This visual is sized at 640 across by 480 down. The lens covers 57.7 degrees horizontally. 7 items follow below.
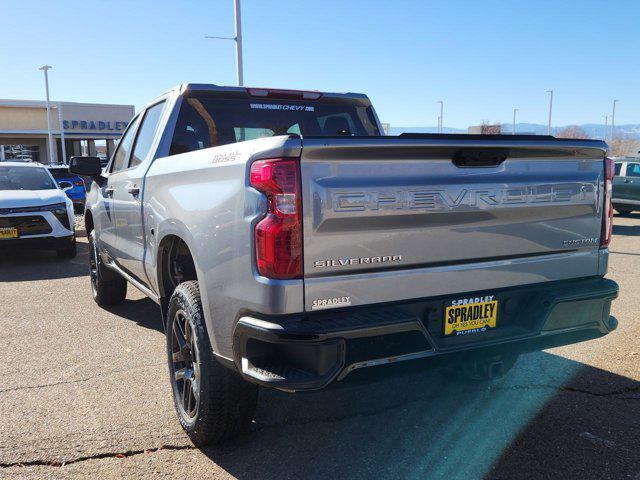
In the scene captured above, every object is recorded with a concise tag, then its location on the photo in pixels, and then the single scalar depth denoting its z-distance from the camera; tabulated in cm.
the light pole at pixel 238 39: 1856
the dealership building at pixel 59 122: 4556
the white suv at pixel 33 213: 902
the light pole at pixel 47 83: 4298
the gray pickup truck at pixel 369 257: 251
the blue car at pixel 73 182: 1622
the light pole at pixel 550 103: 6662
